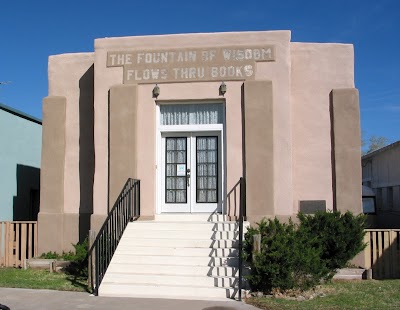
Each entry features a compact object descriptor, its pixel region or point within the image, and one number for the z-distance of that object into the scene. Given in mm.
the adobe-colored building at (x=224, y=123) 12031
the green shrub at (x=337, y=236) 10258
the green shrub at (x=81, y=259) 10727
